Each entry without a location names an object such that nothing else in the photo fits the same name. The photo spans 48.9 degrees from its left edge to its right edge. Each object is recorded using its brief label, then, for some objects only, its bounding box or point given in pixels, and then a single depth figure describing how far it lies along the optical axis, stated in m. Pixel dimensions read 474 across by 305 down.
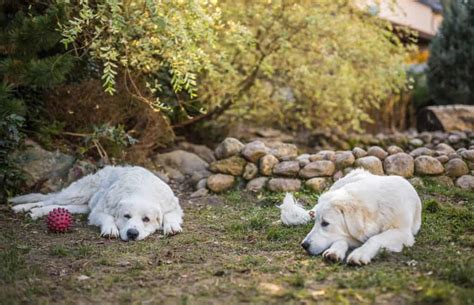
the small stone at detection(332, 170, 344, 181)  6.93
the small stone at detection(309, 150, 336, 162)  7.12
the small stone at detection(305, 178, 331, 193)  6.75
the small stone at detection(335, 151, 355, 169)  6.99
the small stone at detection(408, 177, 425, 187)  6.60
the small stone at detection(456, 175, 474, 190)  6.62
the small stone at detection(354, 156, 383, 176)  6.80
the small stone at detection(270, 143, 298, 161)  7.30
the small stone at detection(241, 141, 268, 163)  7.25
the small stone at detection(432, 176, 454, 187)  6.74
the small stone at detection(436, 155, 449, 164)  6.99
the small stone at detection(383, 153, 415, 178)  6.84
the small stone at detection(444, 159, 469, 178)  6.85
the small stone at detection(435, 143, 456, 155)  7.22
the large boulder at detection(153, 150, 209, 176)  8.30
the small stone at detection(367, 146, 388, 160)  7.11
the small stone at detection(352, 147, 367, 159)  7.13
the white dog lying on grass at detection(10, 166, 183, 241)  5.10
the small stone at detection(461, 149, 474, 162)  6.95
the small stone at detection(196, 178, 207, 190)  7.29
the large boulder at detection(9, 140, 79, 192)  6.69
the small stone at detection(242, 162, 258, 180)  7.21
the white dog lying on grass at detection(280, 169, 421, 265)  3.96
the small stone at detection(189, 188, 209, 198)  7.09
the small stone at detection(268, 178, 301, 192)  6.84
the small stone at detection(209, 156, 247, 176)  7.28
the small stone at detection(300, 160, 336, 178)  6.92
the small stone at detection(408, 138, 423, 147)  8.57
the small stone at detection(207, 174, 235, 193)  7.15
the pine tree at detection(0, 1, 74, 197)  5.52
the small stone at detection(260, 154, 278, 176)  7.12
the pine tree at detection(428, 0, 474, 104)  11.78
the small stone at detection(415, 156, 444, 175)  6.85
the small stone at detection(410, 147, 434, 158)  7.16
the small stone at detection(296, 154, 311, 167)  7.07
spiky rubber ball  5.12
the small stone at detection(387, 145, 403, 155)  7.22
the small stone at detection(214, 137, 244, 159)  7.39
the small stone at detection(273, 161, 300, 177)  7.00
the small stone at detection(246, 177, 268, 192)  6.99
